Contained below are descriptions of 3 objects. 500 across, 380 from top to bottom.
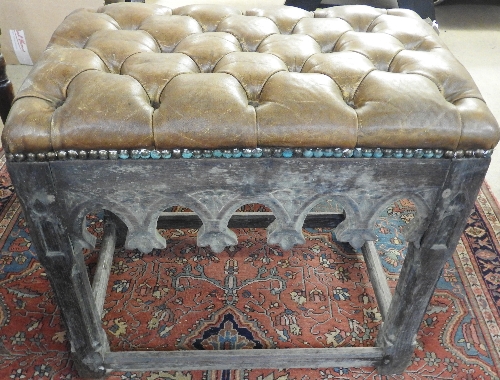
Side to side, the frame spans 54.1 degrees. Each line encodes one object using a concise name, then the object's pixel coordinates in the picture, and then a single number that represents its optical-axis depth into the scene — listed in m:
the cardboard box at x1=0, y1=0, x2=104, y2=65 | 2.30
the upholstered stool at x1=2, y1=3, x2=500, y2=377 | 0.83
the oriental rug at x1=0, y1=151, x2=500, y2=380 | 1.25
